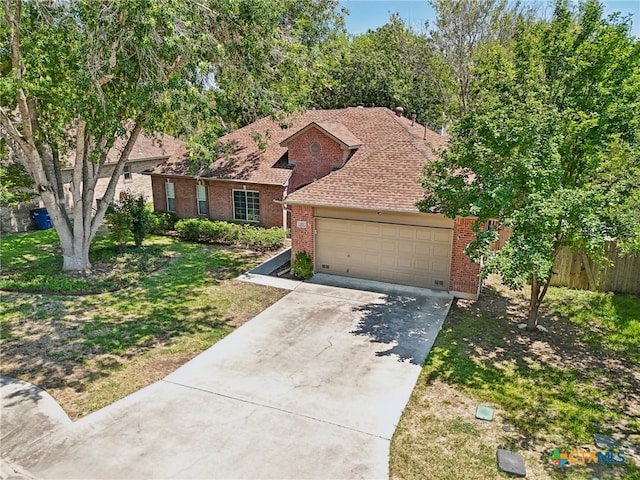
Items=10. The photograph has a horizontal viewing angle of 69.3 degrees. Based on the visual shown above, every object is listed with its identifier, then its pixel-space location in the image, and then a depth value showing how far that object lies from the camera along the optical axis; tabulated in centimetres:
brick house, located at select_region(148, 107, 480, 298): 1391
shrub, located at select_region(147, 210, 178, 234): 2116
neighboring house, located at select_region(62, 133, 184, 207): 2466
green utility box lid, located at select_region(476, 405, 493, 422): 780
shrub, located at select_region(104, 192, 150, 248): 1780
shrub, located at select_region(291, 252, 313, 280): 1533
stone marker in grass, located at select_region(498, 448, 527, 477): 651
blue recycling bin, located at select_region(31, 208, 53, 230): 2173
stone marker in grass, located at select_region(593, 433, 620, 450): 711
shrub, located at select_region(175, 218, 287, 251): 1872
